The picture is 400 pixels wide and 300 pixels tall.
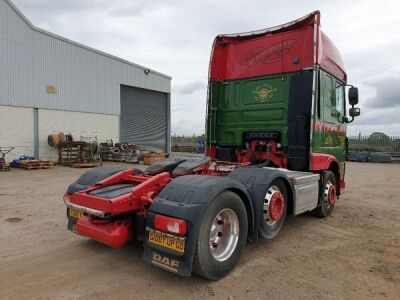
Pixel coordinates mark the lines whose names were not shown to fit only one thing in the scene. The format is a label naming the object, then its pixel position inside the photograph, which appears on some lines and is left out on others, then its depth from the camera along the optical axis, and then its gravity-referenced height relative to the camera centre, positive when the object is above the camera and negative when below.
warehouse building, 15.00 +2.92
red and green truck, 3.06 -0.38
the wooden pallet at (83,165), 15.43 -1.13
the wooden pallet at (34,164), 14.13 -1.02
